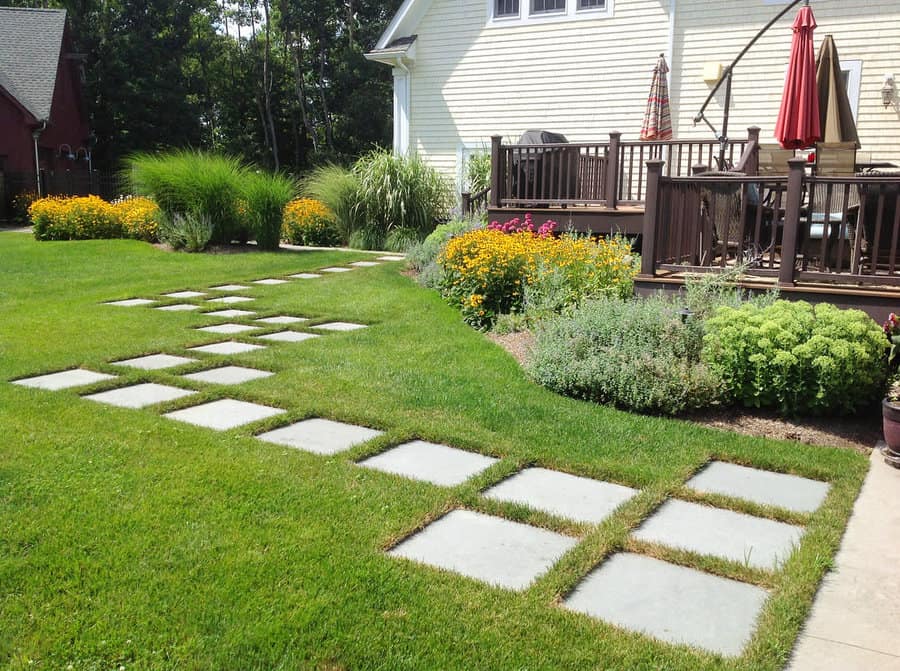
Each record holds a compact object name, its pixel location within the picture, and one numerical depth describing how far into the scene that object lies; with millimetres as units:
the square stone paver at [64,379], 4848
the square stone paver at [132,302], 8066
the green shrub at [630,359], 4539
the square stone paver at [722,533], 2840
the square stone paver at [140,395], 4551
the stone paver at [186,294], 8758
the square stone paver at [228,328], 6746
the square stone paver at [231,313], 7469
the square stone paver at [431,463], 3525
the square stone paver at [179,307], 7801
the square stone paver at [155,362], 5414
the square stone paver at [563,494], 3176
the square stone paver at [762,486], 3336
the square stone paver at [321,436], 3873
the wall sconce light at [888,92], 10884
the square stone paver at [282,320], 7231
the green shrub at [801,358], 4242
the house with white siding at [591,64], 11156
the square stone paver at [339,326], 6895
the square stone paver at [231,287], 9261
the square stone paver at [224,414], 4223
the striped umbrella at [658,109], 11539
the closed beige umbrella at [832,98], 8617
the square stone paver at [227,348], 5936
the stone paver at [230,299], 8326
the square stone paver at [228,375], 5082
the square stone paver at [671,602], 2330
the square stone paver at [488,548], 2668
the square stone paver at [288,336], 6426
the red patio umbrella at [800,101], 6949
